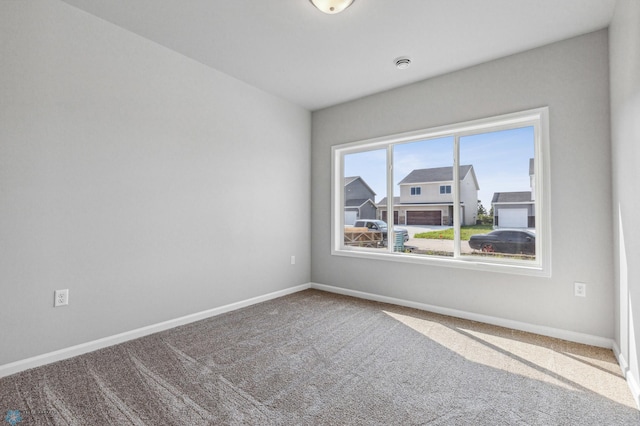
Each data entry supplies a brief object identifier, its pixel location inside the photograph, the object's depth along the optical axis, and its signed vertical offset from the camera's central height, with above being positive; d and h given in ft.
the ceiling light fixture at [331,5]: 7.29 +4.92
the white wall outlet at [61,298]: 7.50 -1.94
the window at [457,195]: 9.84 +0.73
